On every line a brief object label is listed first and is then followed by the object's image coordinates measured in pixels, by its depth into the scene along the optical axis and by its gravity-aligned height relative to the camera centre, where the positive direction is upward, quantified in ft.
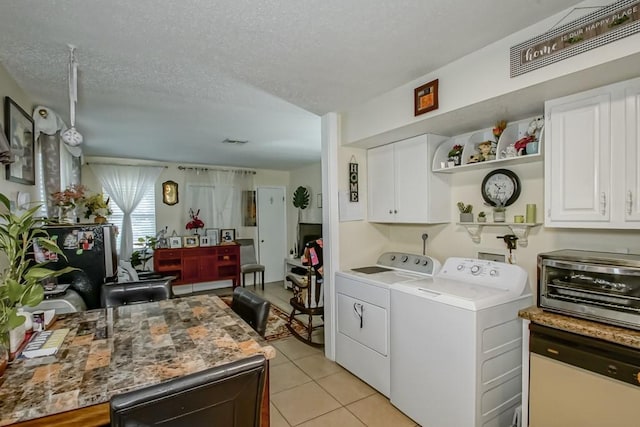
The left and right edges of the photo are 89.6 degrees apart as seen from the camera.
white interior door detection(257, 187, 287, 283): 21.75 -1.52
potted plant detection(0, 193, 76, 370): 3.97 -0.87
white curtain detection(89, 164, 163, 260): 16.94 +1.30
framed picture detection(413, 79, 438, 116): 6.98 +2.44
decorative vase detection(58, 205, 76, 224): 9.23 -0.05
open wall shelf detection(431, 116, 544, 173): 7.27 +1.48
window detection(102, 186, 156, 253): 17.31 -0.32
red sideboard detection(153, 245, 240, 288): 17.29 -3.00
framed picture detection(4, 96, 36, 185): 7.06 +1.72
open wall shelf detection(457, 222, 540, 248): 7.45 -0.52
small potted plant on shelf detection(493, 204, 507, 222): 7.92 -0.17
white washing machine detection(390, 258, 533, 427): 6.10 -2.86
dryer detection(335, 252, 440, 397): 8.11 -2.83
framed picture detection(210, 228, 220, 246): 19.12 -1.53
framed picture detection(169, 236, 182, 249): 17.90 -1.80
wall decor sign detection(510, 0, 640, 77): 4.40 +2.55
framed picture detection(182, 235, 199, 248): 18.23 -1.80
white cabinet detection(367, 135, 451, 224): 8.74 +0.65
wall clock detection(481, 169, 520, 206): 7.74 +0.47
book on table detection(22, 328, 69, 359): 4.39 -1.92
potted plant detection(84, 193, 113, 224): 10.99 +0.20
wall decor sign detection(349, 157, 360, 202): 10.19 +0.88
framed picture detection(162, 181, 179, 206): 18.67 +1.00
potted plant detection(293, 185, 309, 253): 20.45 +0.61
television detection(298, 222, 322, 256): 18.75 -1.48
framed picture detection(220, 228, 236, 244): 19.72 -1.59
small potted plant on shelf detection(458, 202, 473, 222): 8.64 -0.17
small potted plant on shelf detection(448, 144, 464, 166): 8.46 +1.39
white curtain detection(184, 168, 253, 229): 19.40 +0.89
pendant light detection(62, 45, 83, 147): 6.61 +2.32
